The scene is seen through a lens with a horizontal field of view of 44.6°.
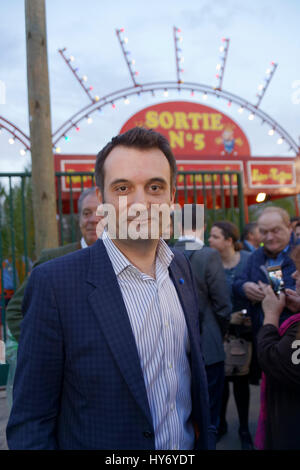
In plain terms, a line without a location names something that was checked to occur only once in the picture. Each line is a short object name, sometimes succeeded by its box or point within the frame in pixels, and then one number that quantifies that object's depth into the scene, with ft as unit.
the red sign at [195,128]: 37.52
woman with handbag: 9.45
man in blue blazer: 3.17
